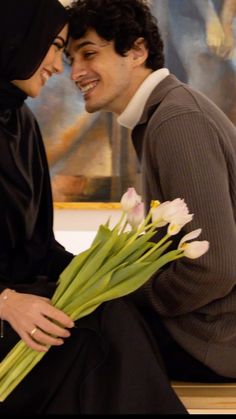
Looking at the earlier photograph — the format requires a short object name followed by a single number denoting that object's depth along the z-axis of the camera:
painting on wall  5.37
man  3.10
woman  2.92
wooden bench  3.20
